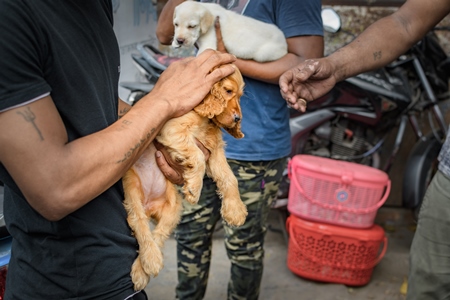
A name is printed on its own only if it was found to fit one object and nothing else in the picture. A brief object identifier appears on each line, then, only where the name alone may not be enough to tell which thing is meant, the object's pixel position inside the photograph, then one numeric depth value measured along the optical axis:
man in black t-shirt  1.11
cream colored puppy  2.42
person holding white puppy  2.54
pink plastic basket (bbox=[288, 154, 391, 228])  3.56
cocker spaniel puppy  1.59
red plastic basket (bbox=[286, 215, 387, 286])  3.65
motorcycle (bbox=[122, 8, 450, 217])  4.02
